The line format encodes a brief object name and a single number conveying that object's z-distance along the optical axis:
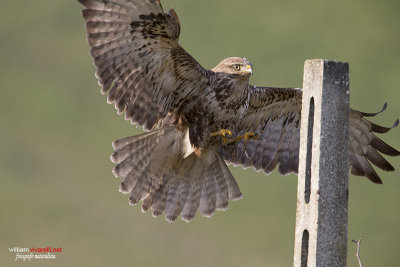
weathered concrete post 9.39
